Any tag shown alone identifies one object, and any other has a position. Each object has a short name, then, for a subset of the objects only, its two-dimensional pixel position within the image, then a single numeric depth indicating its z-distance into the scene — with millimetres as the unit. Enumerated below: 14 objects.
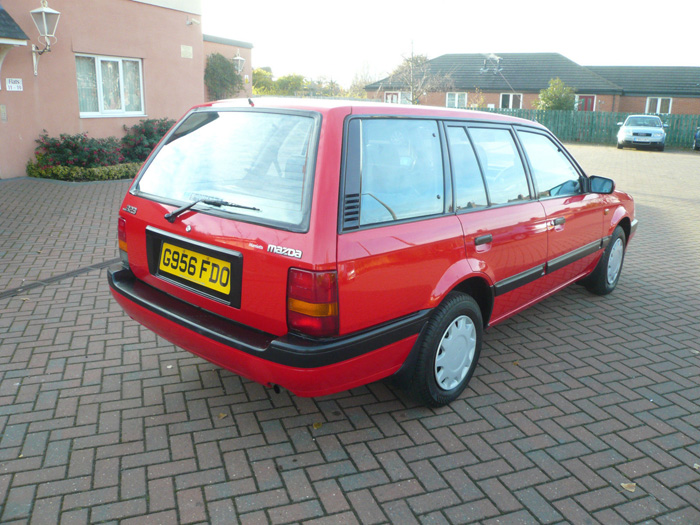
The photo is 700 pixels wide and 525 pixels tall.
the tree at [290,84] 44281
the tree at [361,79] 59312
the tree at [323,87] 45231
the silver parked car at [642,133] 25234
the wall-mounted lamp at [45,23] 11781
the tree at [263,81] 41944
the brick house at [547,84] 39125
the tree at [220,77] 25047
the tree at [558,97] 33250
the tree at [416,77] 37844
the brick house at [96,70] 11938
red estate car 2699
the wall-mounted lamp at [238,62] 24408
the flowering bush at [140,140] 14453
